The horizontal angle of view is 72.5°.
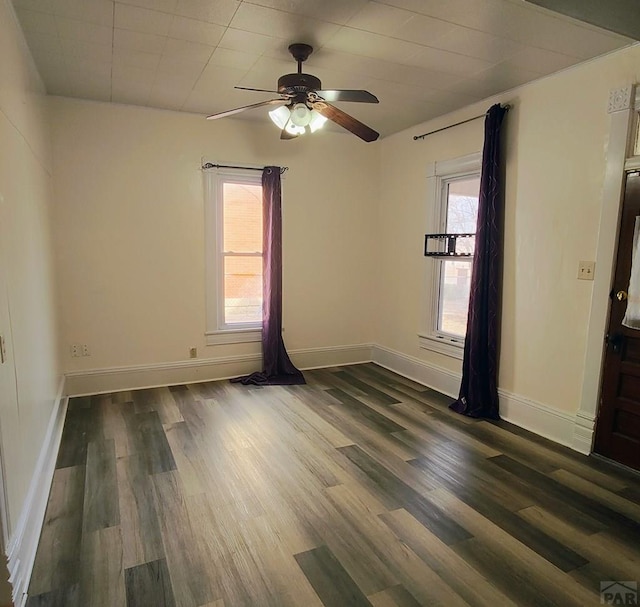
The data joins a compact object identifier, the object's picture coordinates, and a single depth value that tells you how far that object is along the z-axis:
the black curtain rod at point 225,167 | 4.29
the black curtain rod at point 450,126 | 3.48
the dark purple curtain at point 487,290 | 3.53
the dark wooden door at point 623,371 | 2.76
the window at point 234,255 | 4.43
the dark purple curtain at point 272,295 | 4.50
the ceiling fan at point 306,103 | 2.65
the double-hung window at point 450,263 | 4.11
